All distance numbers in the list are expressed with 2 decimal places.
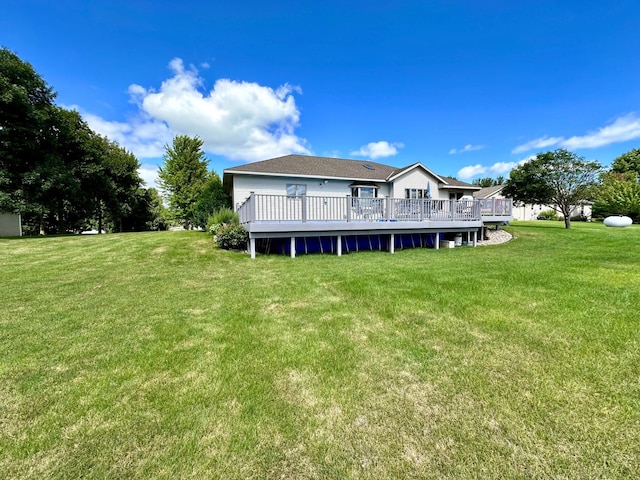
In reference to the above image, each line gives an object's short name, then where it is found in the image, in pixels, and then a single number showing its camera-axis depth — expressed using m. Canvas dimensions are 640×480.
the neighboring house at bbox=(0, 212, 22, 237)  18.02
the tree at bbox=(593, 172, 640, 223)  26.55
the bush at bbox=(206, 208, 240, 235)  11.69
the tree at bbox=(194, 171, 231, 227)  16.86
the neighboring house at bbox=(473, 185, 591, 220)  37.04
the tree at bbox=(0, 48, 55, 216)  16.72
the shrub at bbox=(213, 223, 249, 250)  10.76
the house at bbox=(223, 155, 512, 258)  10.40
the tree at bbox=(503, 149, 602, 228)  18.00
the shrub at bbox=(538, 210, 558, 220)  36.93
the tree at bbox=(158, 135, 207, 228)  30.23
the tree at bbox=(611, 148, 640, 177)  38.78
